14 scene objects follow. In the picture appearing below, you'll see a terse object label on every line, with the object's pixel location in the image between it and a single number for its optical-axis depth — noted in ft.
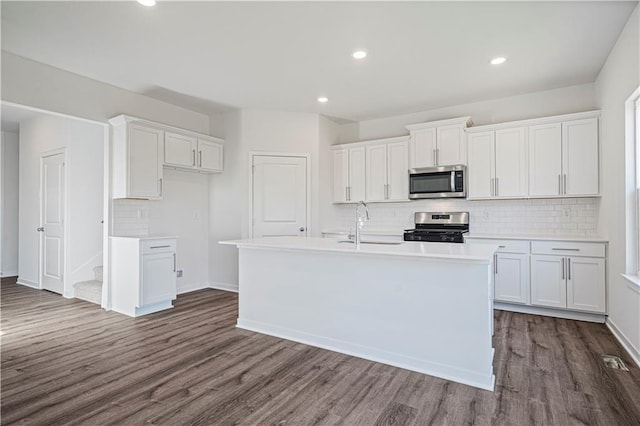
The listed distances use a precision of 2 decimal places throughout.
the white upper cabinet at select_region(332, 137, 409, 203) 17.02
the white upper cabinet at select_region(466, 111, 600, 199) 12.92
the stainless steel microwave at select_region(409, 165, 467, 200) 15.28
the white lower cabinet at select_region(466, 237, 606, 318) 12.17
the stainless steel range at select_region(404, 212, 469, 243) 14.71
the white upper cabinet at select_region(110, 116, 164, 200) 13.60
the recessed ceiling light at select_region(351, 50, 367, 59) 10.96
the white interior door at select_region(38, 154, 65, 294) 17.20
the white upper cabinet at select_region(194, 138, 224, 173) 16.49
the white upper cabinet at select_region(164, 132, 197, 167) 15.01
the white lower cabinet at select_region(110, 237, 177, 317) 13.20
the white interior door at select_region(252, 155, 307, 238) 17.15
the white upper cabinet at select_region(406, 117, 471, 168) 15.39
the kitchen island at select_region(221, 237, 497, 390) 8.01
